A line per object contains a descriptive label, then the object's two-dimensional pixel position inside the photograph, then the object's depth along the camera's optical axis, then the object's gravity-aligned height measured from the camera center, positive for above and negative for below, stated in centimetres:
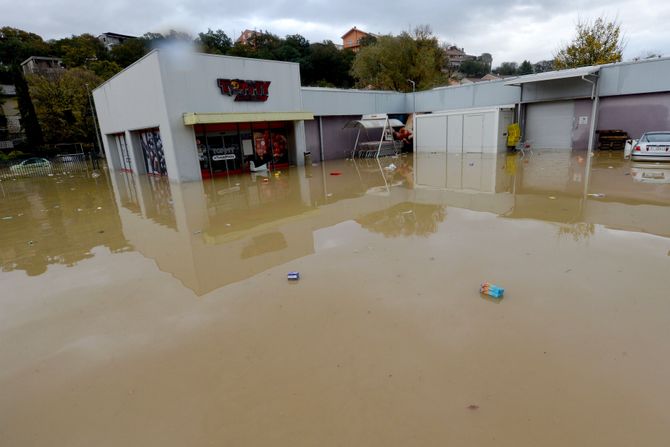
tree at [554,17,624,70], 2644 +480
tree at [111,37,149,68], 4556 +1104
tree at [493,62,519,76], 8119 +1162
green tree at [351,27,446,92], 3231 +579
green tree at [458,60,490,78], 8306 +1186
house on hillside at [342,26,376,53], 8275 +2069
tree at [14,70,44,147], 3500 +369
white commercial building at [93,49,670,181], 1473 +78
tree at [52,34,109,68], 4459 +1197
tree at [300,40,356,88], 5212 +895
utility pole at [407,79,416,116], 2475 +152
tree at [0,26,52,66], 4925 +1335
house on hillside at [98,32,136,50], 6912 +2040
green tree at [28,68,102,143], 3344 +405
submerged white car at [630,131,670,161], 1291 -128
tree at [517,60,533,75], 7229 +1019
